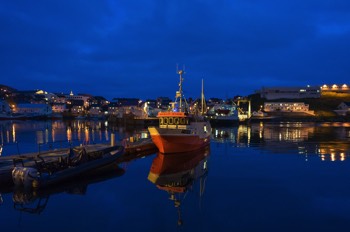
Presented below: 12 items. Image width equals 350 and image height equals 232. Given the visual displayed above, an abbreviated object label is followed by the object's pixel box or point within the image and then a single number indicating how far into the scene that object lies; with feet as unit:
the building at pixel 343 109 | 474.12
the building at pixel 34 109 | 479.25
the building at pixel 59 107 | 572.51
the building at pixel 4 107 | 453.58
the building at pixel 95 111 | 545.44
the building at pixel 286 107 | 492.13
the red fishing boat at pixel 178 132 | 90.12
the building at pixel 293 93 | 561.43
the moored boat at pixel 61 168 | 50.82
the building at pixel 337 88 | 604.90
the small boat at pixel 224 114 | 298.04
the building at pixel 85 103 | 611.47
